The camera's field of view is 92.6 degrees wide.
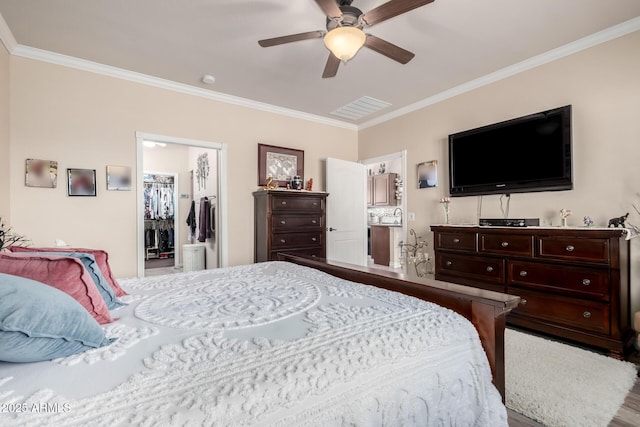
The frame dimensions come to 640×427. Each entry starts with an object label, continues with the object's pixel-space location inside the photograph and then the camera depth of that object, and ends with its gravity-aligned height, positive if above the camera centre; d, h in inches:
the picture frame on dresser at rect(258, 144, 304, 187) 169.8 +29.0
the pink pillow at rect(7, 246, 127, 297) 61.2 -9.4
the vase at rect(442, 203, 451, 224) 151.2 -0.1
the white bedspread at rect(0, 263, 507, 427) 27.0 -16.3
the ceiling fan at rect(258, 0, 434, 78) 75.0 +50.0
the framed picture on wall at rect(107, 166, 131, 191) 129.7 +16.2
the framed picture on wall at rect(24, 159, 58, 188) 114.8 +16.5
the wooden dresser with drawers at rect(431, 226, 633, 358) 92.7 -22.2
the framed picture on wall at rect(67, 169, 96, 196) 122.0 +13.8
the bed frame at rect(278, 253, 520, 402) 49.1 -15.9
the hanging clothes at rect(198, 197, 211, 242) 201.0 -2.7
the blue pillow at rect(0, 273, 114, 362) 30.6 -11.6
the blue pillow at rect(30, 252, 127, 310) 53.6 -11.8
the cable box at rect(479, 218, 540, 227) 111.6 -3.7
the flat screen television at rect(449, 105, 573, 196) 114.3 +23.5
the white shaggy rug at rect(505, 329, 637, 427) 66.8 -43.7
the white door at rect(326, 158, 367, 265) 185.2 +1.7
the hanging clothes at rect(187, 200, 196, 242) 241.0 -4.6
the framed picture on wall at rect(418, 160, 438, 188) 159.2 +20.6
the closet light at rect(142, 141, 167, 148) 236.7 +55.6
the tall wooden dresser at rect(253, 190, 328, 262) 152.8 -4.6
